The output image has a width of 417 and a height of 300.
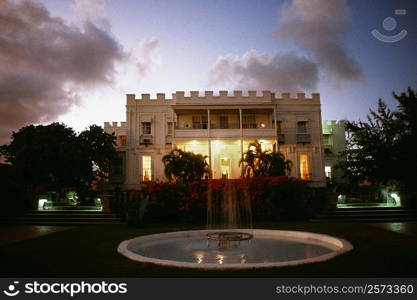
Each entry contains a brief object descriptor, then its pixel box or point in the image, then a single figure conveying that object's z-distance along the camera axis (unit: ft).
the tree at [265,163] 61.16
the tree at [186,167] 61.31
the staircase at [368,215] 43.01
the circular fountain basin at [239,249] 18.57
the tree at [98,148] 78.28
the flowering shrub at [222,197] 45.34
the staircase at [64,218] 44.80
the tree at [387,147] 52.24
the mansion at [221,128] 80.18
